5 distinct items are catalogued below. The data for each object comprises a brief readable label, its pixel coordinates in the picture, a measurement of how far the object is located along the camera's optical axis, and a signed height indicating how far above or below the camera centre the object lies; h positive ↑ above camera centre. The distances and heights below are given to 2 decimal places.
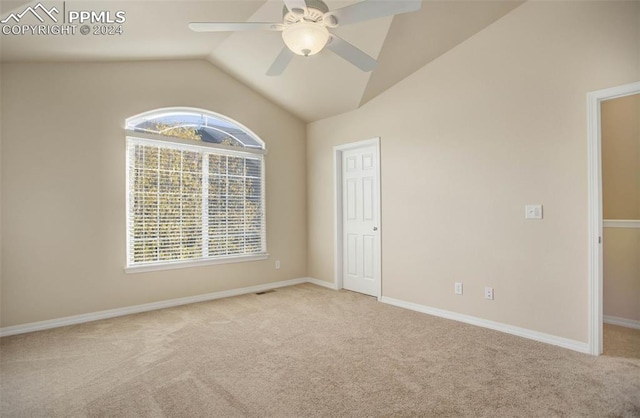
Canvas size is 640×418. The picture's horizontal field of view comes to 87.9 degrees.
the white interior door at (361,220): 4.58 -0.13
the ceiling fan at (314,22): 2.09 +1.30
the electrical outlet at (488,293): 3.34 -0.83
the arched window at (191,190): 3.97 +0.29
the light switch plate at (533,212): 3.01 -0.01
